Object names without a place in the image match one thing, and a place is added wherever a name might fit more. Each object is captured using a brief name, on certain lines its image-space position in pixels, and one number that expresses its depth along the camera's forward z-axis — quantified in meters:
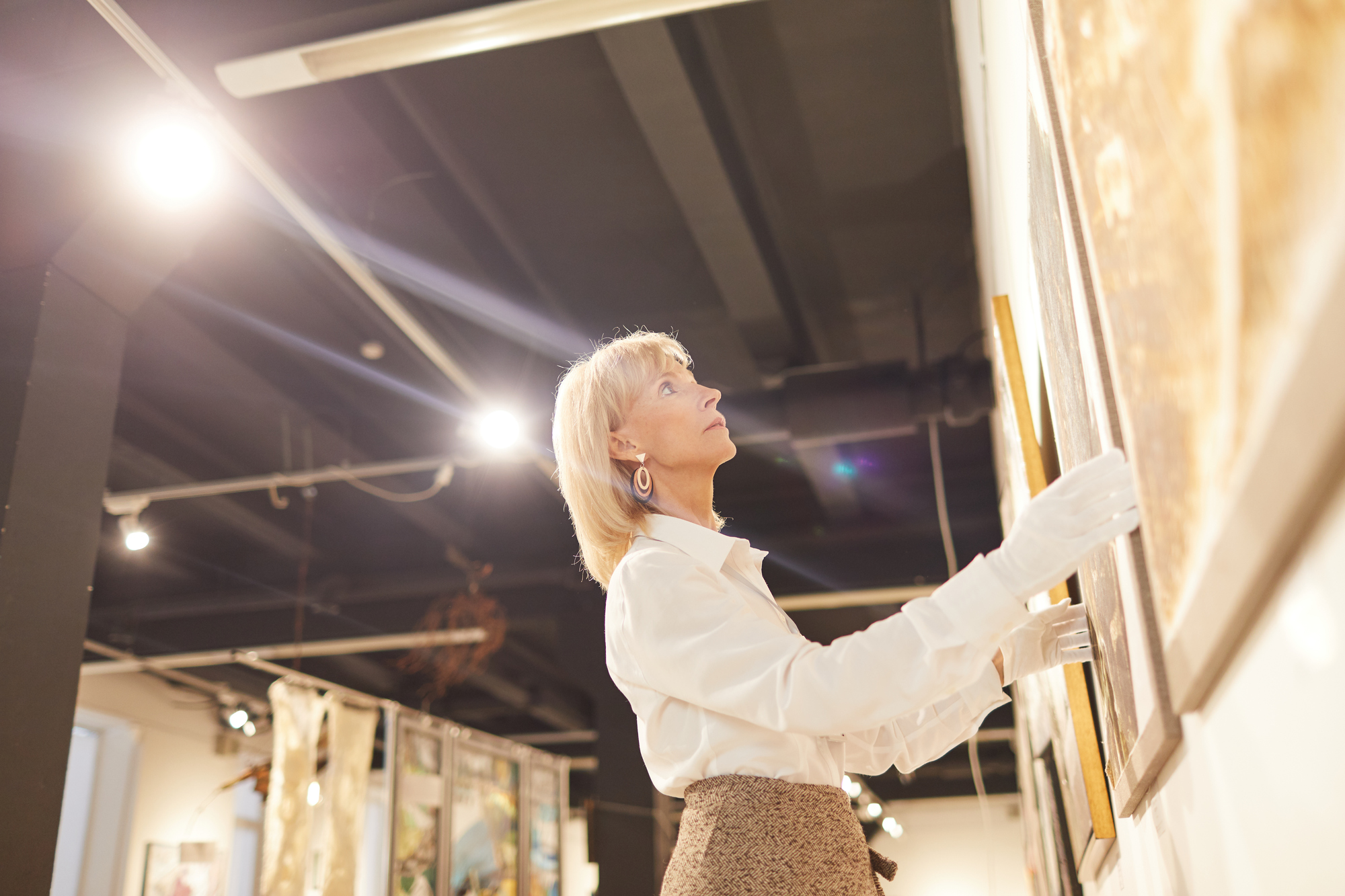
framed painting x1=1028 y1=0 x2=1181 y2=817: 0.87
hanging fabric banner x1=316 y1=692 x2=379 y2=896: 6.21
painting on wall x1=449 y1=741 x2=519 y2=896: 6.65
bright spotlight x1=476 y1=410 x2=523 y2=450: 4.80
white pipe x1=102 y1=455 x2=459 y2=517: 5.72
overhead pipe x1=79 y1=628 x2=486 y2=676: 7.57
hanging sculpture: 6.93
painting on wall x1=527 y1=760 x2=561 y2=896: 7.92
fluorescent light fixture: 2.72
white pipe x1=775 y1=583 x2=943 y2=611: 7.49
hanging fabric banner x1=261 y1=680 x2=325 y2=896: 5.89
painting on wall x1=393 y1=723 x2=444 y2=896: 5.85
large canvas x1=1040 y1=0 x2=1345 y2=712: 0.39
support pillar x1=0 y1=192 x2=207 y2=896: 2.56
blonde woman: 1.06
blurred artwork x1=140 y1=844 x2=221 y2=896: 9.86
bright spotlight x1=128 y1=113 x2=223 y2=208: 2.91
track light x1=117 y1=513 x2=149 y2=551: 5.98
